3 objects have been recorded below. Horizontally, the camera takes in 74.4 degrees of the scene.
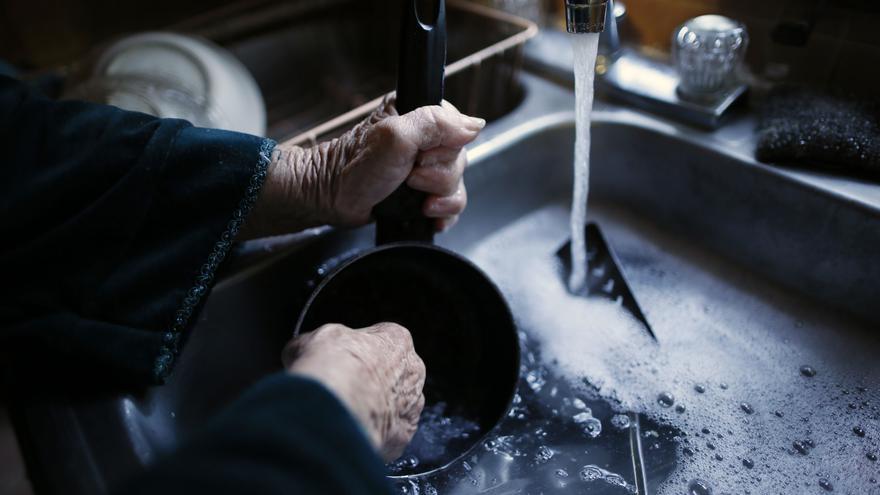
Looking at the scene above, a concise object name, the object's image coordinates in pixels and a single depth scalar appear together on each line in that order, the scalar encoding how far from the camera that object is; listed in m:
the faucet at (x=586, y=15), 0.48
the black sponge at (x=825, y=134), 0.61
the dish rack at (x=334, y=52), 0.85
